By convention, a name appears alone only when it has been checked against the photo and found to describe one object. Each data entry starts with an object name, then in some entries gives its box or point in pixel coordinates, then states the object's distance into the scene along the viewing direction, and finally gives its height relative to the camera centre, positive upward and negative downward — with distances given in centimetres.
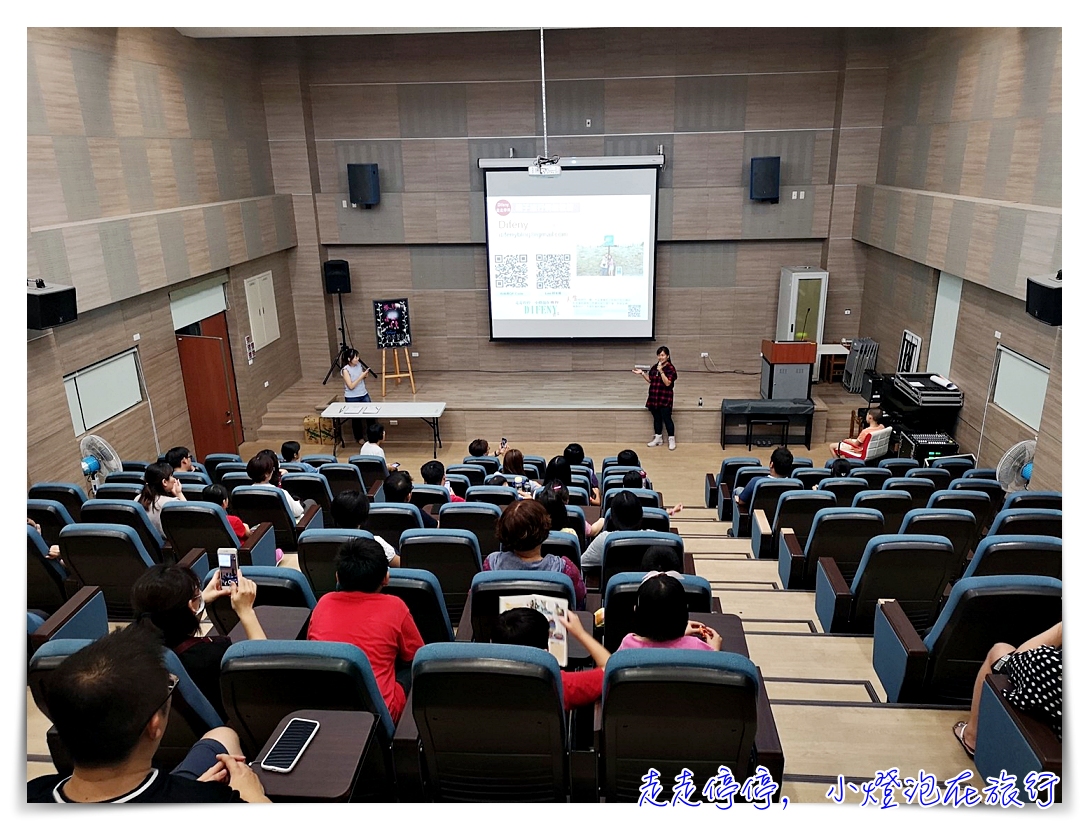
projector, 951 +43
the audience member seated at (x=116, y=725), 166 -119
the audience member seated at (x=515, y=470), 630 -242
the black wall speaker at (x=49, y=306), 573 -76
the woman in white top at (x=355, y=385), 1065 -265
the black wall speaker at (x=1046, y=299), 560 -84
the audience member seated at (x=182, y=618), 262 -150
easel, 1176 -284
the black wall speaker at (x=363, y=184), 1156 +34
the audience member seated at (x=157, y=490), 510 -199
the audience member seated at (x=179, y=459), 636 -219
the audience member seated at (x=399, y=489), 550 -215
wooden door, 945 -248
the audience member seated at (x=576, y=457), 714 -252
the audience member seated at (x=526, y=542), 354 -168
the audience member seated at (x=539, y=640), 254 -154
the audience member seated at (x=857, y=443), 797 -281
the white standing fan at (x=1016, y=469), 661 -253
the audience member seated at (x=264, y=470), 581 -211
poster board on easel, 1164 -193
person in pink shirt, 256 -150
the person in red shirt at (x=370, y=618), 285 -164
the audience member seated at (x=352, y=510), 452 -190
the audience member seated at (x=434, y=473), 635 -236
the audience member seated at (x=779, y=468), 642 -244
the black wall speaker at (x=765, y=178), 1113 +31
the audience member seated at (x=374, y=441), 762 -249
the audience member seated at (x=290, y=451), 732 -247
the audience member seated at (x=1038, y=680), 238 -165
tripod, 1231 -263
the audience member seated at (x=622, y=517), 439 -200
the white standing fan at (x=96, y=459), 721 -248
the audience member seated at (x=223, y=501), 494 -208
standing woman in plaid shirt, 1012 -278
